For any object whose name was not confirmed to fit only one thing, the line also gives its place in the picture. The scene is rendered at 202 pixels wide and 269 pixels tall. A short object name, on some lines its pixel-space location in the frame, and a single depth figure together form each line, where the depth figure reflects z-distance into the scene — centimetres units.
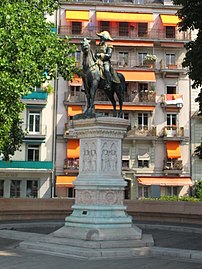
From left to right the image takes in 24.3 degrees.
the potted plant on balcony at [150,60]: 4081
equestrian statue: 1316
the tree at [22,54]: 2005
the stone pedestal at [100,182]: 1216
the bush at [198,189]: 3938
